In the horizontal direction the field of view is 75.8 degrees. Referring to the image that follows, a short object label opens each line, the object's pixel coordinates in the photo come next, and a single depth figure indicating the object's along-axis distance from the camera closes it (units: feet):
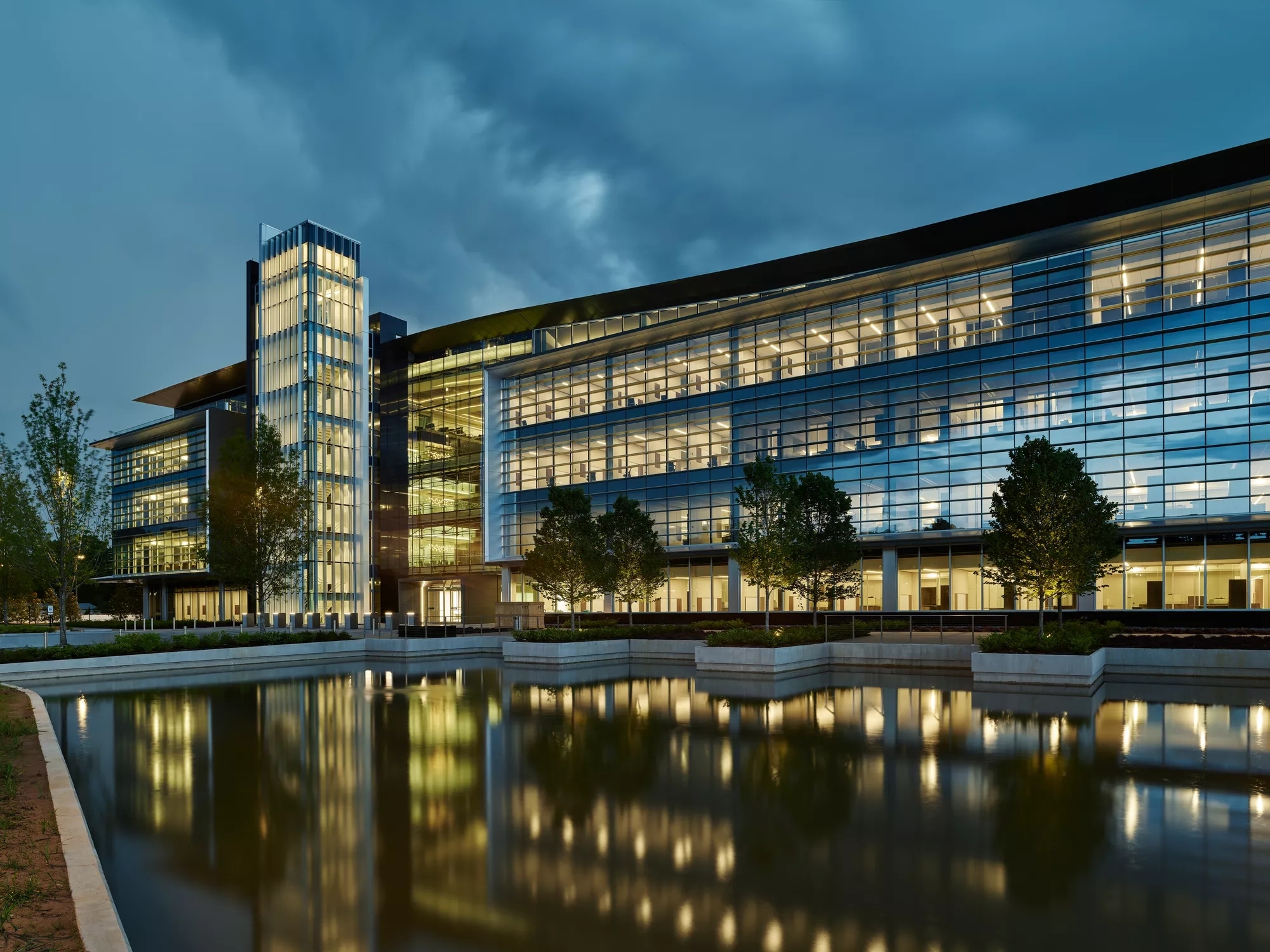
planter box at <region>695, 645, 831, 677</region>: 89.86
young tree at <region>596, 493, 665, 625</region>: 123.24
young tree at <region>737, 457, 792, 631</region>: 102.68
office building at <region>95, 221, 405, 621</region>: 198.90
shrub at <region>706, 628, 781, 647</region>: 94.43
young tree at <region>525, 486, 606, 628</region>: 116.78
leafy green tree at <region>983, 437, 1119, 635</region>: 85.71
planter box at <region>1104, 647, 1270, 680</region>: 79.87
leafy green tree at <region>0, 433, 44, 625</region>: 107.96
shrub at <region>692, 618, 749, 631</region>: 124.77
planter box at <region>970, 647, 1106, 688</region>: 74.59
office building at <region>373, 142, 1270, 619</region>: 117.08
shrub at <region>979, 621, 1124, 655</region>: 77.25
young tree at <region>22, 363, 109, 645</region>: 106.63
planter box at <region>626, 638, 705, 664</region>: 109.60
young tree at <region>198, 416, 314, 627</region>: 134.00
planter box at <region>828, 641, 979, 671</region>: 92.22
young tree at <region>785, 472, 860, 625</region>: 113.91
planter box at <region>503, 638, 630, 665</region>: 104.32
